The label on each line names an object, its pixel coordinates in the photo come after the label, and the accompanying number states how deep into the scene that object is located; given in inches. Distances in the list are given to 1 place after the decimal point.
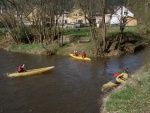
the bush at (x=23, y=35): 1488.7
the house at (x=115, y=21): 2447.0
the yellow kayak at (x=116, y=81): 690.8
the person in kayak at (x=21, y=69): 898.9
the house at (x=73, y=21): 2235.0
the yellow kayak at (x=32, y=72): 882.1
